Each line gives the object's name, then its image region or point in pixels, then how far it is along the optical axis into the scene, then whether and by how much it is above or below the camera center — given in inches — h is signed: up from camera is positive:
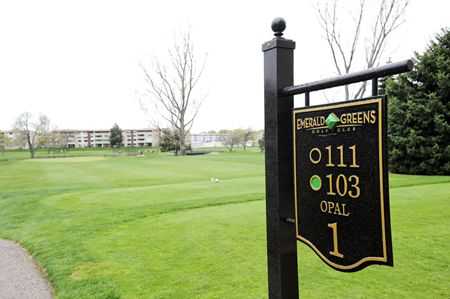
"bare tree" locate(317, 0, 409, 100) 864.9 +288.3
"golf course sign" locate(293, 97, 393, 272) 51.8 -7.4
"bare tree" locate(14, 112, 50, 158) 2294.5 +136.1
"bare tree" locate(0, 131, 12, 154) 2271.4 +51.6
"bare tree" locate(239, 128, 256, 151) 2790.4 +62.9
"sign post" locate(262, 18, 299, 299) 72.1 -4.7
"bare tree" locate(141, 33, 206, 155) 1576.0 +273.8
